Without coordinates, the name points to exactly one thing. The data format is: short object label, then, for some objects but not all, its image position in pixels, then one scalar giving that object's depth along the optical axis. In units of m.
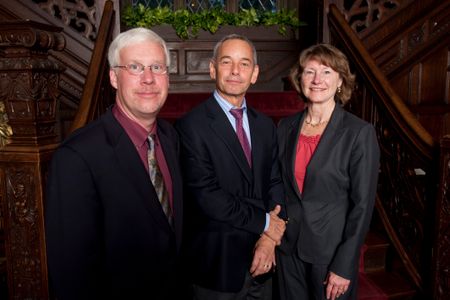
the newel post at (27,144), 2.10
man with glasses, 1.37
